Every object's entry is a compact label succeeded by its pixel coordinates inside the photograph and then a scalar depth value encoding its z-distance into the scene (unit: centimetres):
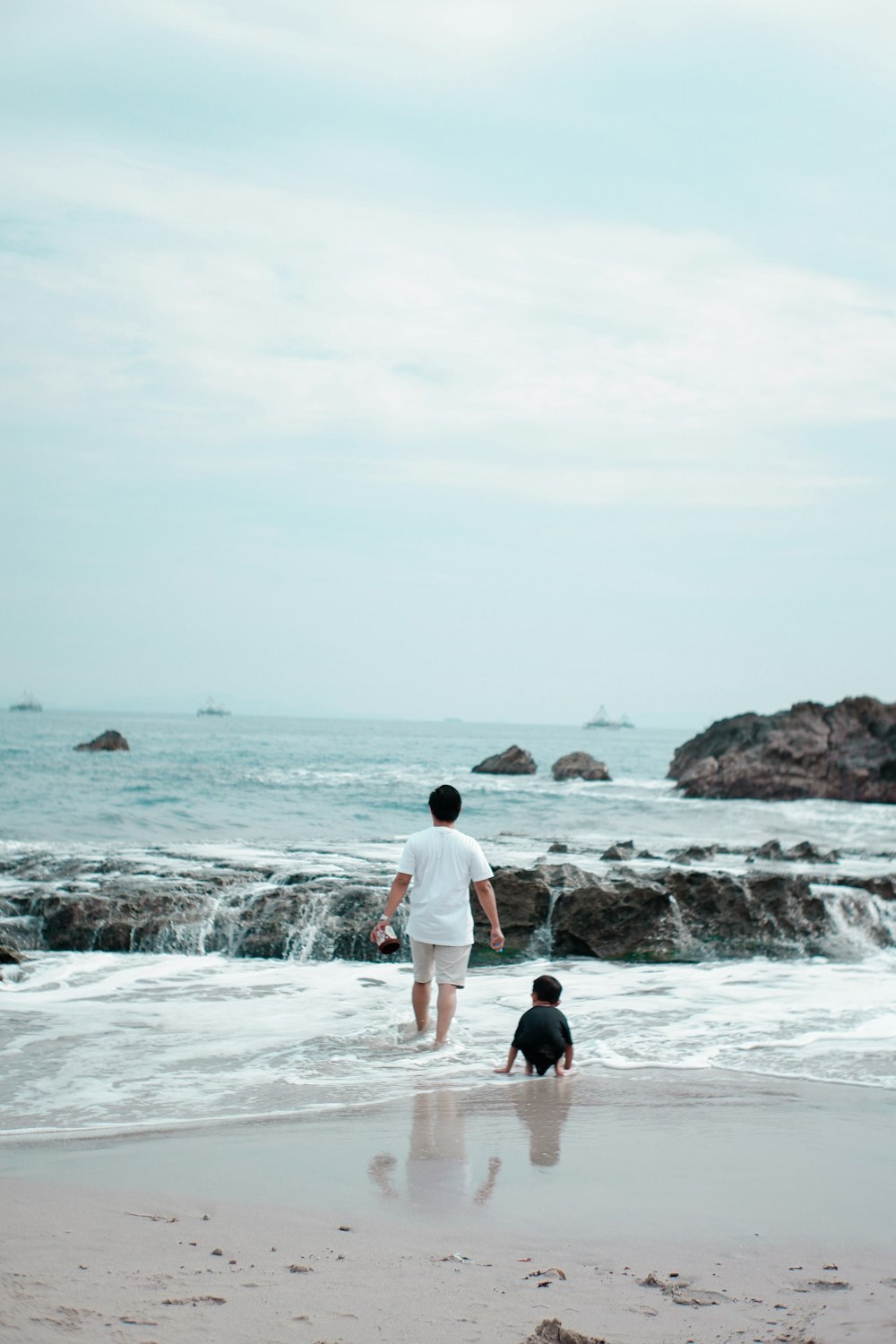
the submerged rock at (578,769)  5284
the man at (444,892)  774
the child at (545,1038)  697
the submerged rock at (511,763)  5700
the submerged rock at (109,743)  6669
